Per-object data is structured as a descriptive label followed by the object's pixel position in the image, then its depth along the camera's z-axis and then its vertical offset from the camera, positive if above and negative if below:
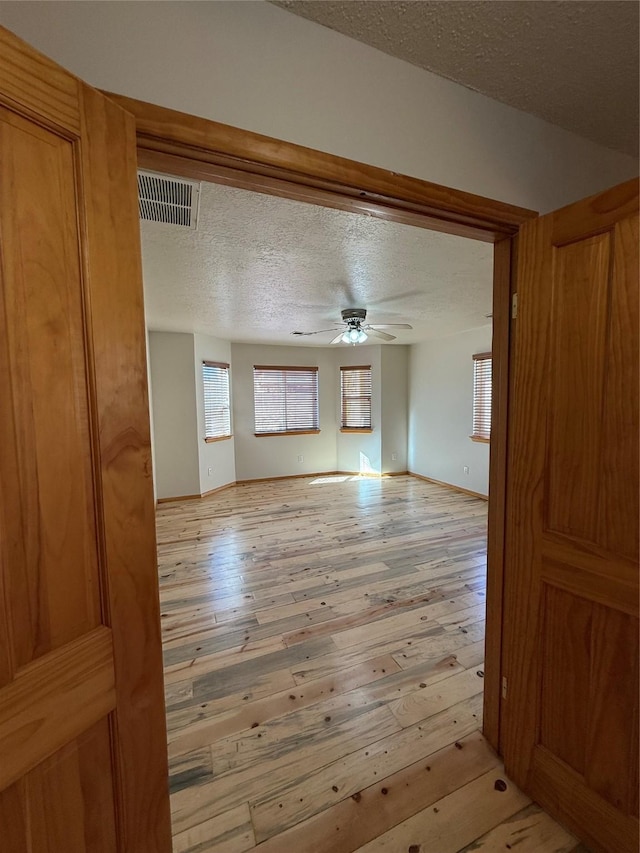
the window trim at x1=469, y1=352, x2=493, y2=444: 4.73 -0.01
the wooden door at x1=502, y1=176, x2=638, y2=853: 0.95 -0.38
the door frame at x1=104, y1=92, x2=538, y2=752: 0.80 +0.62
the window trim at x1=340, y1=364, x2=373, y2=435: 6.33 -0.24
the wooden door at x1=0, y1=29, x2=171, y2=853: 0.60 -0.16
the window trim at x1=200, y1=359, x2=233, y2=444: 5.20 +0.08
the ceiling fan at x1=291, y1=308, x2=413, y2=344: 3.55 +0.86
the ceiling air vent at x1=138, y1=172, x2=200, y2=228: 1.43 +0.93
